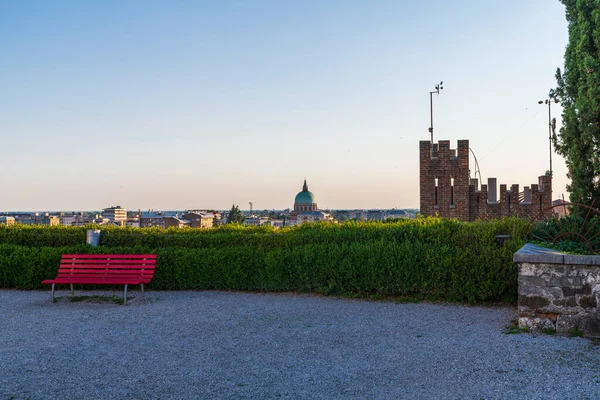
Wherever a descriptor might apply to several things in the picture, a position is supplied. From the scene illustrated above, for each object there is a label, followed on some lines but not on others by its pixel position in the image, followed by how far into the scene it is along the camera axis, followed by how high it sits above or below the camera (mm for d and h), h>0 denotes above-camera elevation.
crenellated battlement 17250 +728
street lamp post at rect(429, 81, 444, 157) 18980 +4536
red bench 8844 -1037
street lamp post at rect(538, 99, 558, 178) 21066 +4291
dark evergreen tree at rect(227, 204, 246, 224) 80625 -445
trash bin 10867 -586
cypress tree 9281 +2082
